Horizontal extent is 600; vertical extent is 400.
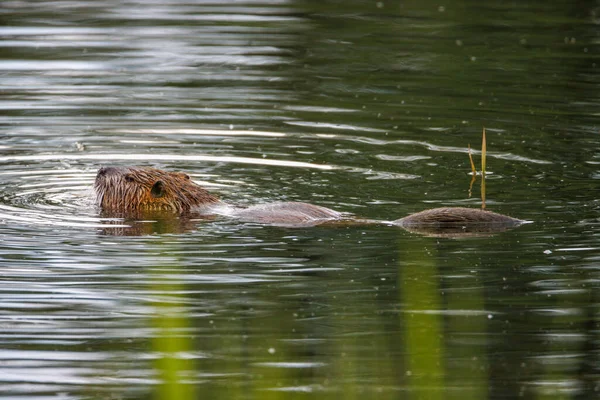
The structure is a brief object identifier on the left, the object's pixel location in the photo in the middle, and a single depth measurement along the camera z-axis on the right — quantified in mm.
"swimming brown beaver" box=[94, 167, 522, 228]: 17156
